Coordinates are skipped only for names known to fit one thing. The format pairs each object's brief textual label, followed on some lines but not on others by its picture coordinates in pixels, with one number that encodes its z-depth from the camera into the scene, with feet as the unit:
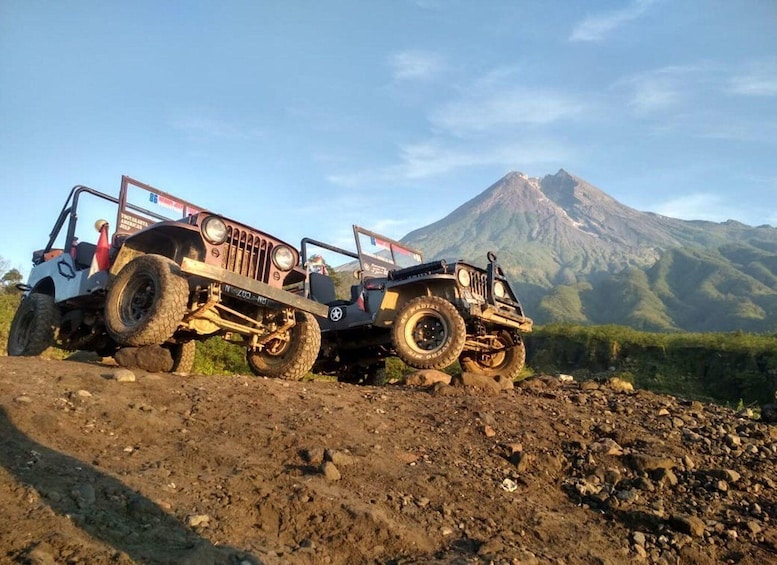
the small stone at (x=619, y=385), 22.08
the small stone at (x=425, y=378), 20.84
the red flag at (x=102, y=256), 20.57
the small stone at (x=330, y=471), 10.86
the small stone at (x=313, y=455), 11.55
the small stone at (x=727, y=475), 12.80
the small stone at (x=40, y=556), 6.64
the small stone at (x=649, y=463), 13.17
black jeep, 23.70
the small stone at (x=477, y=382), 19.84
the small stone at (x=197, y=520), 8.49
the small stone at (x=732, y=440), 15.29
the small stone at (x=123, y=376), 15.26
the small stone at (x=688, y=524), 10.34
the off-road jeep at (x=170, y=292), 17.26
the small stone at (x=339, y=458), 11.46
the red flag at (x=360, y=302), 27.91
